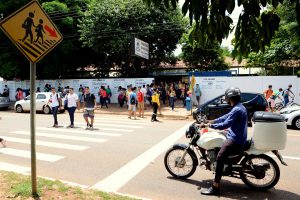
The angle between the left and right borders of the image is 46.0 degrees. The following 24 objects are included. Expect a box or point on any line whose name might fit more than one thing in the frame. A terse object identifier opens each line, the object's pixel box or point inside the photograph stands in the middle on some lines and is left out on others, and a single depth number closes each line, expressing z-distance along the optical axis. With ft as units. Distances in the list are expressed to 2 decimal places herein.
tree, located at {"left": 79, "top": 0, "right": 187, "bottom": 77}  84.17
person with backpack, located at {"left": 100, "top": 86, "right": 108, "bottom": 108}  81.10
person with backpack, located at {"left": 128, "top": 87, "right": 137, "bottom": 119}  59.47
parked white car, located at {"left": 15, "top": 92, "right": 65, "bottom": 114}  73.57
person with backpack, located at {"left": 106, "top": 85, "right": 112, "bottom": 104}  86.95
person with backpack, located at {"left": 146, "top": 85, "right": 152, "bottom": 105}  79.41
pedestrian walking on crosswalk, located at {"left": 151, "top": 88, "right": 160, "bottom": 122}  57.47
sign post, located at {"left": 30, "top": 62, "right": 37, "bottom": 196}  18.06
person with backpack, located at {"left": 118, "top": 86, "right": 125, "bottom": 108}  81.71
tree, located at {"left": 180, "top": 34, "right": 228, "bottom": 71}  99.50
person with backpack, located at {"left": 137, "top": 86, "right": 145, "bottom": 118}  62.54
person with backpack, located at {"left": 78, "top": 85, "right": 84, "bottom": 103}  87.25
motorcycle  19.39
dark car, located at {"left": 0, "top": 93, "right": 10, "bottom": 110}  87.10
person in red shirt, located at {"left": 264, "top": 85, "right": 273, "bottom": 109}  64.33
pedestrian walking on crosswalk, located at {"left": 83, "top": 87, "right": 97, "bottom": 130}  47.55
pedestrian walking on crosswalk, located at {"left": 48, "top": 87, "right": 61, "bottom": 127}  50.62
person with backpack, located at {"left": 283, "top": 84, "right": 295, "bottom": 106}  68.19
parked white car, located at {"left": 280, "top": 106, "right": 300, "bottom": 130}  46.88
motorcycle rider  19.66
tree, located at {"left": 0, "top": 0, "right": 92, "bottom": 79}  92.53
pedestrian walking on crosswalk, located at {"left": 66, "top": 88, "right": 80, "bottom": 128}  48.74
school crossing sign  16.98
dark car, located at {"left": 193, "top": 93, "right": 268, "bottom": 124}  51.60
